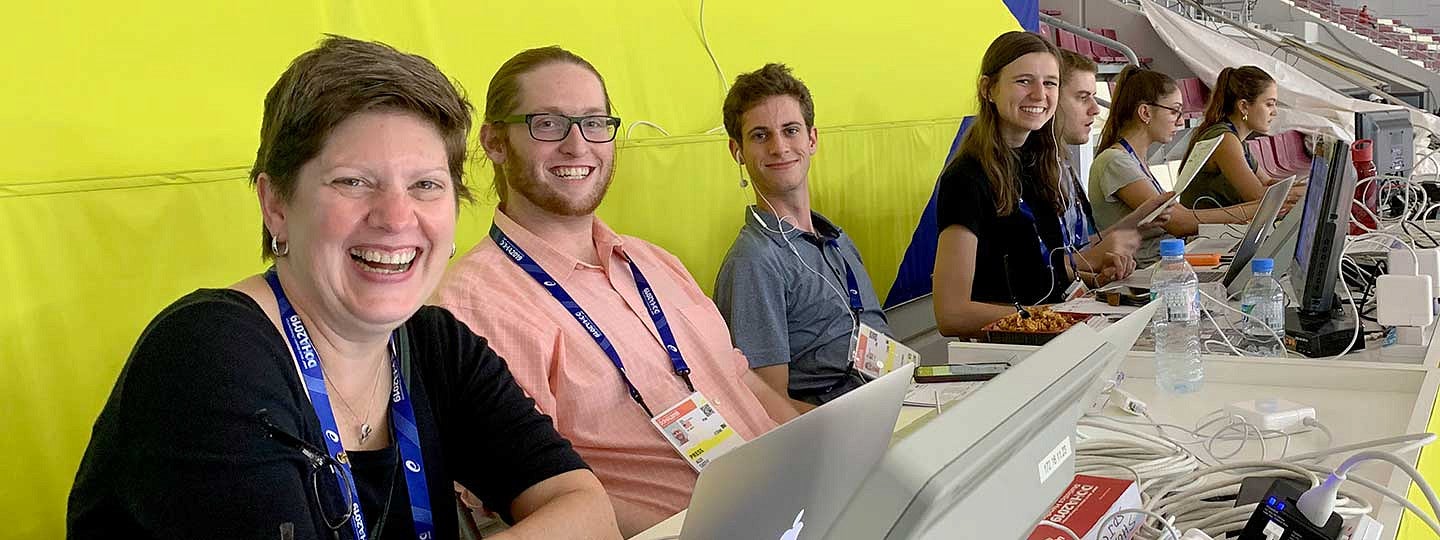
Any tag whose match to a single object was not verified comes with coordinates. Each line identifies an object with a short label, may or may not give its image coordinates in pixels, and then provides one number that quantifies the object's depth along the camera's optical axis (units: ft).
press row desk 5.54
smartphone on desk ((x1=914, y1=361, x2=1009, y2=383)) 6.47
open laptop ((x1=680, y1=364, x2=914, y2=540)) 2.39
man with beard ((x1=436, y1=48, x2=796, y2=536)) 6.30
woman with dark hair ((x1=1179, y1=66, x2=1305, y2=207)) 15.31
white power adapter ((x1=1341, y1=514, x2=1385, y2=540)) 3.99
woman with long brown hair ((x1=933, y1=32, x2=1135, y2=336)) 9.89
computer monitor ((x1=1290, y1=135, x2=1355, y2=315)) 6.89
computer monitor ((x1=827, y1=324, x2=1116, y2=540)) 1.87
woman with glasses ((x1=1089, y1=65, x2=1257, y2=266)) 13.66
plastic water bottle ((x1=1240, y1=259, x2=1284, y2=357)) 7.16
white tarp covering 26.73
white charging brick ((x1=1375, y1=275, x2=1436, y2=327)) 6.81
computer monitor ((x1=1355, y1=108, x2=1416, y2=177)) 12.14
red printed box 3.93
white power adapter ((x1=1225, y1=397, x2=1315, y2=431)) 5.45
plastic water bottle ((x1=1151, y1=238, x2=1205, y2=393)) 6.43
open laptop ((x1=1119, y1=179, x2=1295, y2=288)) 8.59
